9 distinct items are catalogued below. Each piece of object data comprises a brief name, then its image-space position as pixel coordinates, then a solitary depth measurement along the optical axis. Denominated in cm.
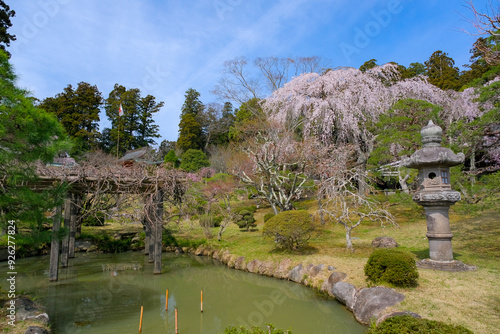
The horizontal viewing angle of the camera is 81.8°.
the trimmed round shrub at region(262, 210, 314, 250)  965
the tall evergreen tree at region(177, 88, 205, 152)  3340
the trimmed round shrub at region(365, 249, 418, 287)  612
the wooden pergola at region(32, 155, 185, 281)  851
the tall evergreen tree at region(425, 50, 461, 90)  2317
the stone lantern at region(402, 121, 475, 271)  698
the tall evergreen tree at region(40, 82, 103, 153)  2861
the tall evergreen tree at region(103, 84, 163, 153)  3350
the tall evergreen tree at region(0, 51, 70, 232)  450
